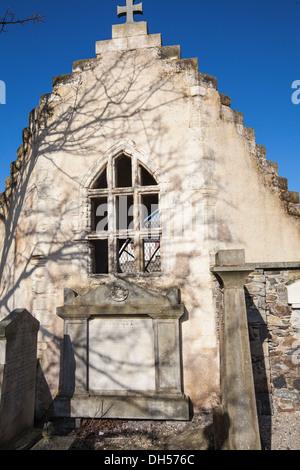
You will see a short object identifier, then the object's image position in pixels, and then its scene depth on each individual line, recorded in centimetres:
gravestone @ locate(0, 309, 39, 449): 436
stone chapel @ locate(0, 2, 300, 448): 526
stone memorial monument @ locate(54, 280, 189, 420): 529
